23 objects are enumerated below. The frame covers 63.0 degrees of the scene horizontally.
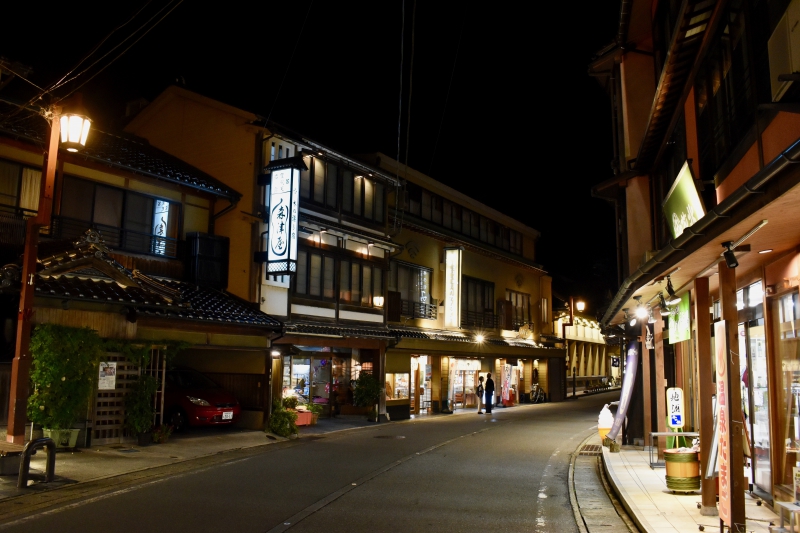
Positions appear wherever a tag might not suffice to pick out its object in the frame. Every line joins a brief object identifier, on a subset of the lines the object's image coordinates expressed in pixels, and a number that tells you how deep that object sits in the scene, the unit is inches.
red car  780.0
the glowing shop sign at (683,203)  376.8
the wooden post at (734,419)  302.8
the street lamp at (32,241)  472.1
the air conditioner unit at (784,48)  256.5
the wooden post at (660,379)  615.5
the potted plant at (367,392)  1042.1
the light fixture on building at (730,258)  317.8
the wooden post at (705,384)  355.9
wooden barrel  427.2
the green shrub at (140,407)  647.8
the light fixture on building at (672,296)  454.1
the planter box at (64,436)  583.8
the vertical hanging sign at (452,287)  1323.8
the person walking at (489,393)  1322.6
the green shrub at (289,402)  856.9
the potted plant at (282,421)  810.2
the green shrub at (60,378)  565.3
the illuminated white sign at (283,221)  847.7
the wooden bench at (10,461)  442.6
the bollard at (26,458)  428.5
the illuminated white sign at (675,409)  500.4
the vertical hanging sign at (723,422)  305.6
